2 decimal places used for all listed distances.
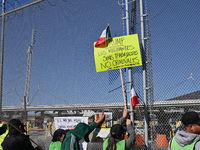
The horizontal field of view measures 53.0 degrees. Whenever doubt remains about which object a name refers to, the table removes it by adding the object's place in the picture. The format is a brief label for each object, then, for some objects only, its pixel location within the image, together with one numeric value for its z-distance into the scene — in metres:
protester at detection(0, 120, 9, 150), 3.58
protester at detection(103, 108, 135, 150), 2.48
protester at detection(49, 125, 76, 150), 2.97
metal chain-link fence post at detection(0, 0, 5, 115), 6.82
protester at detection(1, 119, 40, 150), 2.62
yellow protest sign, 3.92
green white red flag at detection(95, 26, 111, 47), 4.17
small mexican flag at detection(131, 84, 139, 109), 3.84
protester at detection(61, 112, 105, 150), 2.28
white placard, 4.70
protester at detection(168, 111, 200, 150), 1.79
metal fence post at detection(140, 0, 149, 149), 3.87
